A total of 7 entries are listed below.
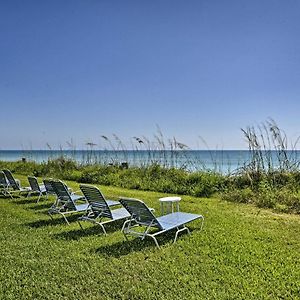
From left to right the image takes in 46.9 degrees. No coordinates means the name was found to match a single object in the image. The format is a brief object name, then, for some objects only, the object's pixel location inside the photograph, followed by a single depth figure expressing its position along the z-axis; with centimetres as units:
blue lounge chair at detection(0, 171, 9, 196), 943
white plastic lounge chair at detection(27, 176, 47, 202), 839
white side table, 579
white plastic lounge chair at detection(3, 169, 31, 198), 913
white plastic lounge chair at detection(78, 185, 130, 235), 554
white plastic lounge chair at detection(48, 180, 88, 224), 636
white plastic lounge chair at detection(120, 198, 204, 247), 468
